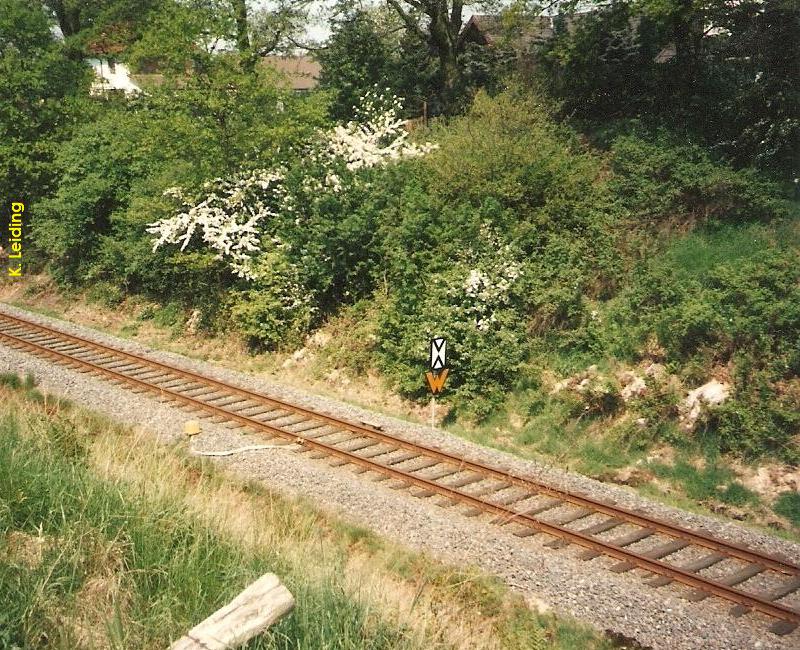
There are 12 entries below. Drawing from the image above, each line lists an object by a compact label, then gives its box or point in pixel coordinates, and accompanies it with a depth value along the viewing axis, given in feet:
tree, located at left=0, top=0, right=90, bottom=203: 79.71
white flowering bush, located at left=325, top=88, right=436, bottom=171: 60.75
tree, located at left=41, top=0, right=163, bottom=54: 97.66
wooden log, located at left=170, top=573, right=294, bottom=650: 14.84
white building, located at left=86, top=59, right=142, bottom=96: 166.87
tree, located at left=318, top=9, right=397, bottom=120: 77.15
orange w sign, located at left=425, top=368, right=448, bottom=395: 44.78
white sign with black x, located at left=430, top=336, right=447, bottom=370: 44.55
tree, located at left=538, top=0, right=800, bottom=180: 53.31
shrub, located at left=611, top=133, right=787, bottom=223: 50.80
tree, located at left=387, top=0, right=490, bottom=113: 77.82
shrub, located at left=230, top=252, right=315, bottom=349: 57.06
